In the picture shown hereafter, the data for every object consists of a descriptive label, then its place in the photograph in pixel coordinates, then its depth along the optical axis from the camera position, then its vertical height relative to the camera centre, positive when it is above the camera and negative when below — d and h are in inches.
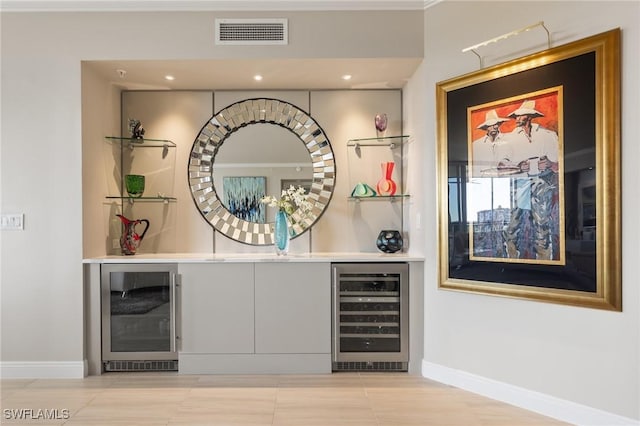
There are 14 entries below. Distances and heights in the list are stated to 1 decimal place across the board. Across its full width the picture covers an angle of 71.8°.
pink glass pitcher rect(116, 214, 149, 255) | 141.6 -9.2
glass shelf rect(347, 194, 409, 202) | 150.3 +3.8
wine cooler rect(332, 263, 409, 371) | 131.3 -30.8
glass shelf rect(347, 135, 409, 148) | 151.5 +23.2
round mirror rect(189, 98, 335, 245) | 153.3 +15.1
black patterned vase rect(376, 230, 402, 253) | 143.7 -10.7
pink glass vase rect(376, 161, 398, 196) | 146.3 +9.0
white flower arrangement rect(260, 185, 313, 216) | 141.6 +2.8
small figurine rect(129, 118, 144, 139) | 147.2 +26.9
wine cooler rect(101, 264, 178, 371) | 130.9 -30.8
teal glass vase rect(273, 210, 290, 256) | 140.3 -7.6
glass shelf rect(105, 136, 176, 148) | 148.9 +22.9
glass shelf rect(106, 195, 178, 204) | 144.3 +3.5
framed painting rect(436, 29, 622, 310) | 93.6 +7.6
